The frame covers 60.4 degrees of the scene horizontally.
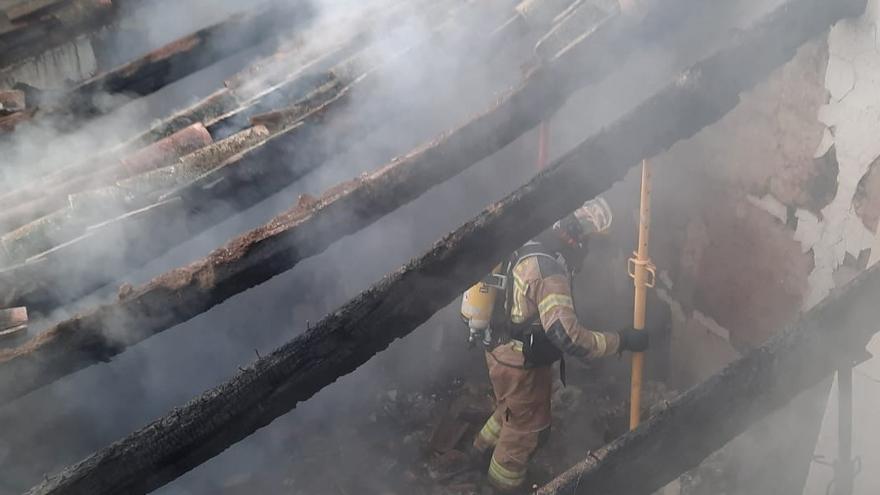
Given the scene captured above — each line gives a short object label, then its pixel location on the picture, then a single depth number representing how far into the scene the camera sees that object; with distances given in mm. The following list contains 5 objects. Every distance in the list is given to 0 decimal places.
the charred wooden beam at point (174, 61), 4098
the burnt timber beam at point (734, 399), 2510
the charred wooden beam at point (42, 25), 4547
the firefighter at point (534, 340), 4559
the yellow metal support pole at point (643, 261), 3942
